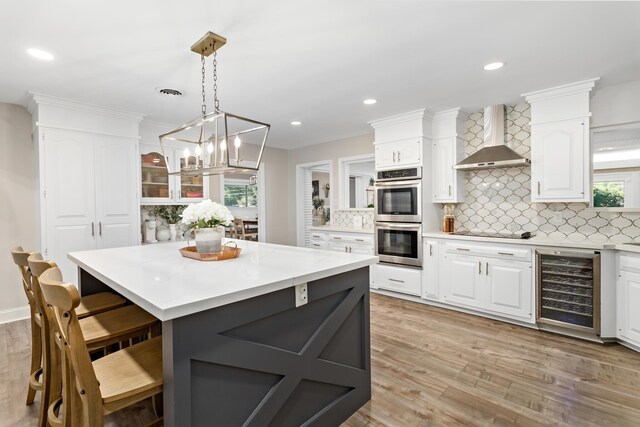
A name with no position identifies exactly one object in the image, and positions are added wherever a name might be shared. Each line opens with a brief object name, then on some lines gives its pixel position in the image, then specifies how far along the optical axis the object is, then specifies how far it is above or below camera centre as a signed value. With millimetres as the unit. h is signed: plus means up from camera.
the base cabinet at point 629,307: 2770 -893
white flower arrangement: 2258 -39
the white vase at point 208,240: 2232 -210
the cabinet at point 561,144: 3242 +652
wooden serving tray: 2178 -312
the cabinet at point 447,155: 4164 +679
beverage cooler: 3018 -821
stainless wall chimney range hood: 3672 +674
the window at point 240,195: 10453 +476
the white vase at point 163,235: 4617 -356
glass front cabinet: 4484 +415
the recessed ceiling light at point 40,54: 2521 +1253
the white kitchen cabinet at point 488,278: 3391 -809
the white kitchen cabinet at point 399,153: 4223 +742
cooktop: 3595 -335
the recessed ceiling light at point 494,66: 2809 +1245
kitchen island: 1230 -572
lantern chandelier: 2139 +443
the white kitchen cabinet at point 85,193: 3549 +205
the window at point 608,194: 3281 +118
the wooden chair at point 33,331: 1857 -783
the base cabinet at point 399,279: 4258 -979
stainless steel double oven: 4230 -115
